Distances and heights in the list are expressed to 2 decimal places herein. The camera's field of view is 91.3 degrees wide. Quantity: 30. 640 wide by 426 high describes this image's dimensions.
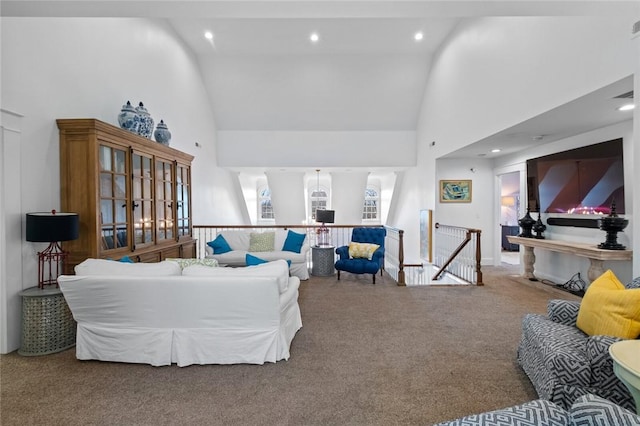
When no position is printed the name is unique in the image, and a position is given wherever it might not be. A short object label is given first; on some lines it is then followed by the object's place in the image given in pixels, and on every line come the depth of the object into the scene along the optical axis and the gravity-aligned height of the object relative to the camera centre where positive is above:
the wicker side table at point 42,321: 2.95 -1.02
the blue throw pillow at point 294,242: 6.00 -0.58
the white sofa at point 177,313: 2.65 -0.87
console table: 4.00 -0.59
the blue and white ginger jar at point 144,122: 4.30 +1.29
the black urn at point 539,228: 5.51 -0.34
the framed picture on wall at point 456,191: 7.54 +0.46
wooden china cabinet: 3.45 +0.28
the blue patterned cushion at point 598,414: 1.06 -0.72
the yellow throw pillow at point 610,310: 1.94 -0.67
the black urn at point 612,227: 4.06 -0.25
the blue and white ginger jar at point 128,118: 4.15 +1.27
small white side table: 1.38 -0.71
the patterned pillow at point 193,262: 3.14 -0.50
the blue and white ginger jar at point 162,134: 5.00 +1.28
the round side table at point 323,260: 6.20 -0.96
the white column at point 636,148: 2.68 +0.52
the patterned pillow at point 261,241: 6.15 -0.57
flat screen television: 4.34 +0.45
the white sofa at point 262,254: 5.79 -0.78
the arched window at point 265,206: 12.76 +0.27
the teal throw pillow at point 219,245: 5.94 -0.62
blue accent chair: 5.58 -0.86
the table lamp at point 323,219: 6.97 -0.16
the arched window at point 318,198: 12.55 +0.53
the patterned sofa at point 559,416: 1.08 -0.81
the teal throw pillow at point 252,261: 3.21 -0.50
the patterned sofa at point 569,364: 1.78 -0.97
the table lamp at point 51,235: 2.93 -0.19
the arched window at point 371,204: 12.80 +0.29
